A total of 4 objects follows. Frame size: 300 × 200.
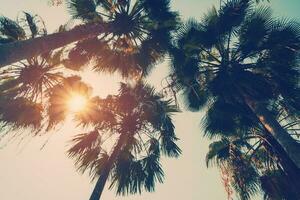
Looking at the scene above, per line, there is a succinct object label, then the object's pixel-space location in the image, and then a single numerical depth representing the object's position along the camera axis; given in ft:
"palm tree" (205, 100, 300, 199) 24.80
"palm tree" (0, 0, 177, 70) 27.81
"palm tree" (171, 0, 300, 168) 28.60
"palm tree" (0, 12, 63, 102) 28.30
